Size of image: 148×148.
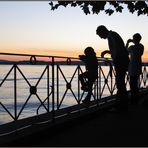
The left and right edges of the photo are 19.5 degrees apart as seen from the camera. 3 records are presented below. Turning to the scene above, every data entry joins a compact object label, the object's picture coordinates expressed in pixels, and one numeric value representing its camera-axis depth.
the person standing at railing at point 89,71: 9.72
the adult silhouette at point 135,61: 10.38
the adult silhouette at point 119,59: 8.70
